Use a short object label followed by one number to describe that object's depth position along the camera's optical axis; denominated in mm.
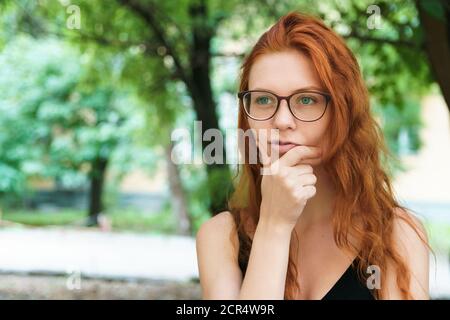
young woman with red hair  1146
